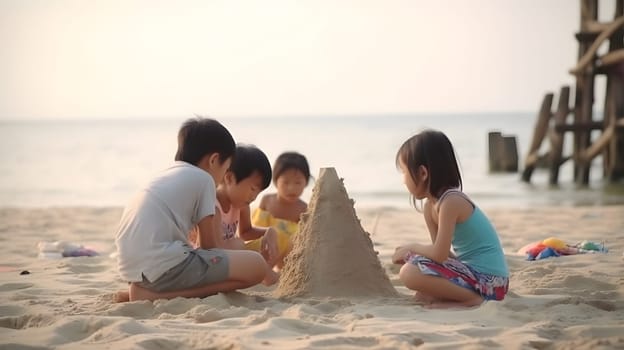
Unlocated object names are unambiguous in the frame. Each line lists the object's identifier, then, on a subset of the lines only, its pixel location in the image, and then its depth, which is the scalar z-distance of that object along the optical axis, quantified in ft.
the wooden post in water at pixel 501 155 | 56.29
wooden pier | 39.81
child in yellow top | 18.34
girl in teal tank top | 13.28
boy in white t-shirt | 13.38
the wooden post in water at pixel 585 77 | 41.42
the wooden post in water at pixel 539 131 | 46.57
